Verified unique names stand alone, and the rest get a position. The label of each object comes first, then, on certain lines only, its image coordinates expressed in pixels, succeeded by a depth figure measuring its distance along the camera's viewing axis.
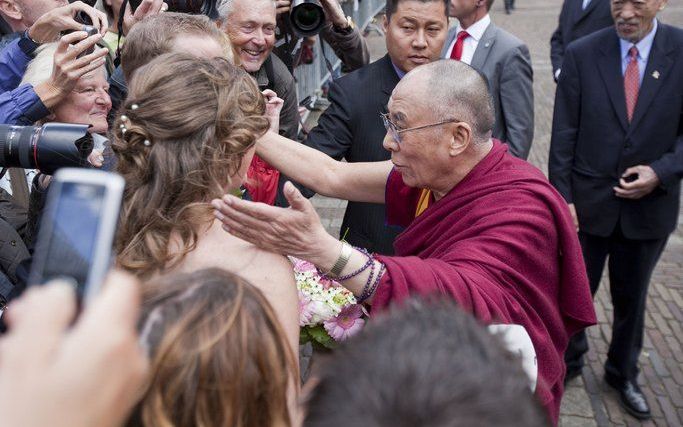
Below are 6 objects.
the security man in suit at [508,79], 3.63
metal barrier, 7.93
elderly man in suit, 3.49
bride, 1.73
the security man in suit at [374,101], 3.31
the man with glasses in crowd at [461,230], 1.82
